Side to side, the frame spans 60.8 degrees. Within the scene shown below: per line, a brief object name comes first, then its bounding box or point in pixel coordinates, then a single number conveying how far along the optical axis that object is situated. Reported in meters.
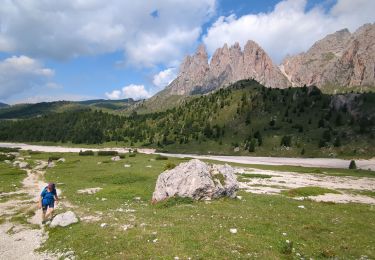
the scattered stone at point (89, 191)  44.37
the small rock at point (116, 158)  102.31
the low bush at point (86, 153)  132.48
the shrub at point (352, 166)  95.51
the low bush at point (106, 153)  131.45
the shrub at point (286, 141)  157.75
